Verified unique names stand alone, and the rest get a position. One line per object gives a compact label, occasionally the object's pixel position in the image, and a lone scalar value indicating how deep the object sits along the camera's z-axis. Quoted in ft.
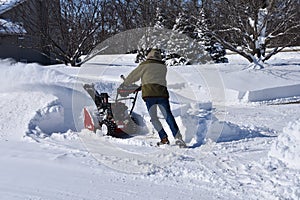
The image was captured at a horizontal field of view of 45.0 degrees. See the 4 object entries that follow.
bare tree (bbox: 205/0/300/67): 46.62
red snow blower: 20.66
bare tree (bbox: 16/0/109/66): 63.31
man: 18.79
